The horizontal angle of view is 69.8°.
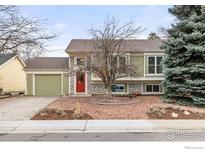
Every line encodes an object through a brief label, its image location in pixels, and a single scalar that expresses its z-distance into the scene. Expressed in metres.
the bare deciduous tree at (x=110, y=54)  9.37
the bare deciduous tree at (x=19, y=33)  10.59
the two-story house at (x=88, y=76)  11.95
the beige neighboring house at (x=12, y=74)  14.56
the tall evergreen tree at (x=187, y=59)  8.80
